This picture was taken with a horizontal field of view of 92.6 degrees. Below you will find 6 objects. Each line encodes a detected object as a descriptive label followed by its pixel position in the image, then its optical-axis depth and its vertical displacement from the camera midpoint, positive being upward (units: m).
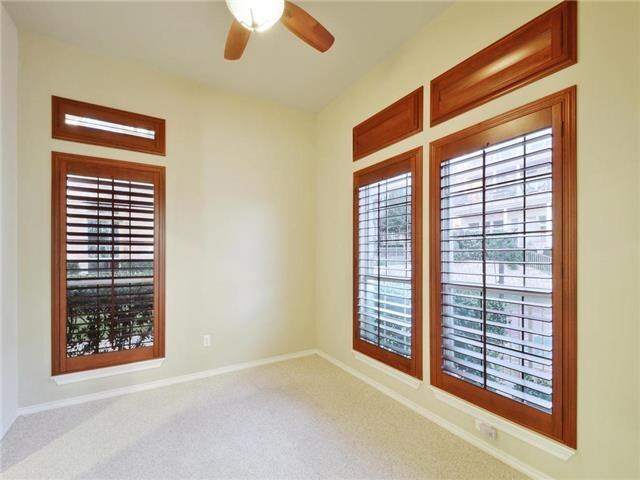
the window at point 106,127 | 2.61 +1.04
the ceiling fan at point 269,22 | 1.63 +1.28
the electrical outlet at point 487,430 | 1.93 -1.21
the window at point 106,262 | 2.58 -0.19
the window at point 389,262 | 2.51 -0.19
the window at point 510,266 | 1.62 -0.15
